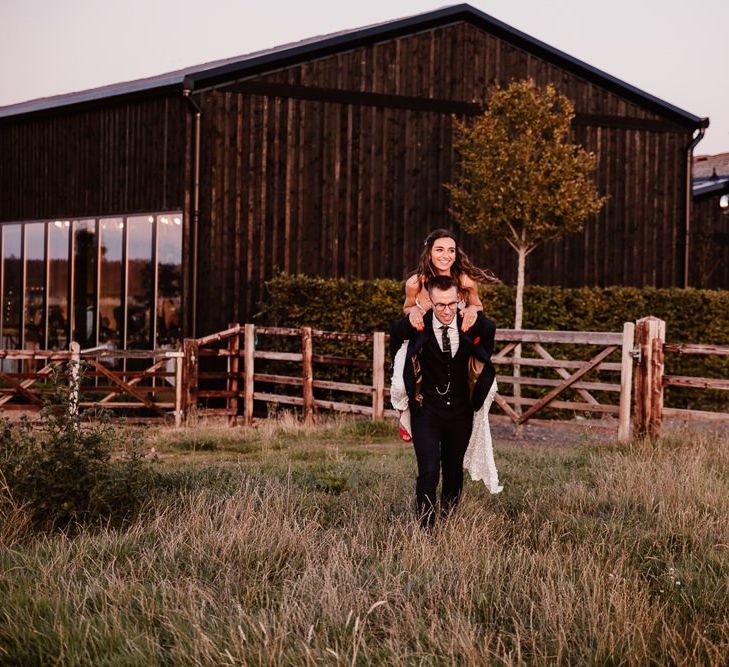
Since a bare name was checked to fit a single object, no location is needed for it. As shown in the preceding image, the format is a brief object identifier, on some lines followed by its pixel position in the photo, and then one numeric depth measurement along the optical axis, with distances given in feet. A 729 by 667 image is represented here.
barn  60.08
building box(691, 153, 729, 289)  89.45
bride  22.04
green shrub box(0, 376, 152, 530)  23.20
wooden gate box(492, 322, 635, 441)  39.17
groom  21.50
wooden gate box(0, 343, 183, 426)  47.57
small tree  58.95
